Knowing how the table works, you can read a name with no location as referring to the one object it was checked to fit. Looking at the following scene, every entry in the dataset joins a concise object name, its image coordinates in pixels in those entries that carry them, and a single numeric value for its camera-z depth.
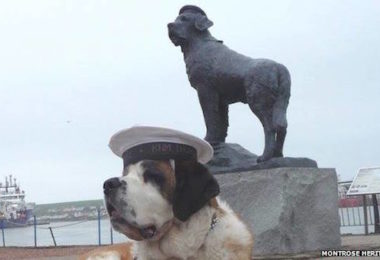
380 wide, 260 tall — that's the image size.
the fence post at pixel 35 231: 21.07
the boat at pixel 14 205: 52.08
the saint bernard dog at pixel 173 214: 2.73
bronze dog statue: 8.07
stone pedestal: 7.71
